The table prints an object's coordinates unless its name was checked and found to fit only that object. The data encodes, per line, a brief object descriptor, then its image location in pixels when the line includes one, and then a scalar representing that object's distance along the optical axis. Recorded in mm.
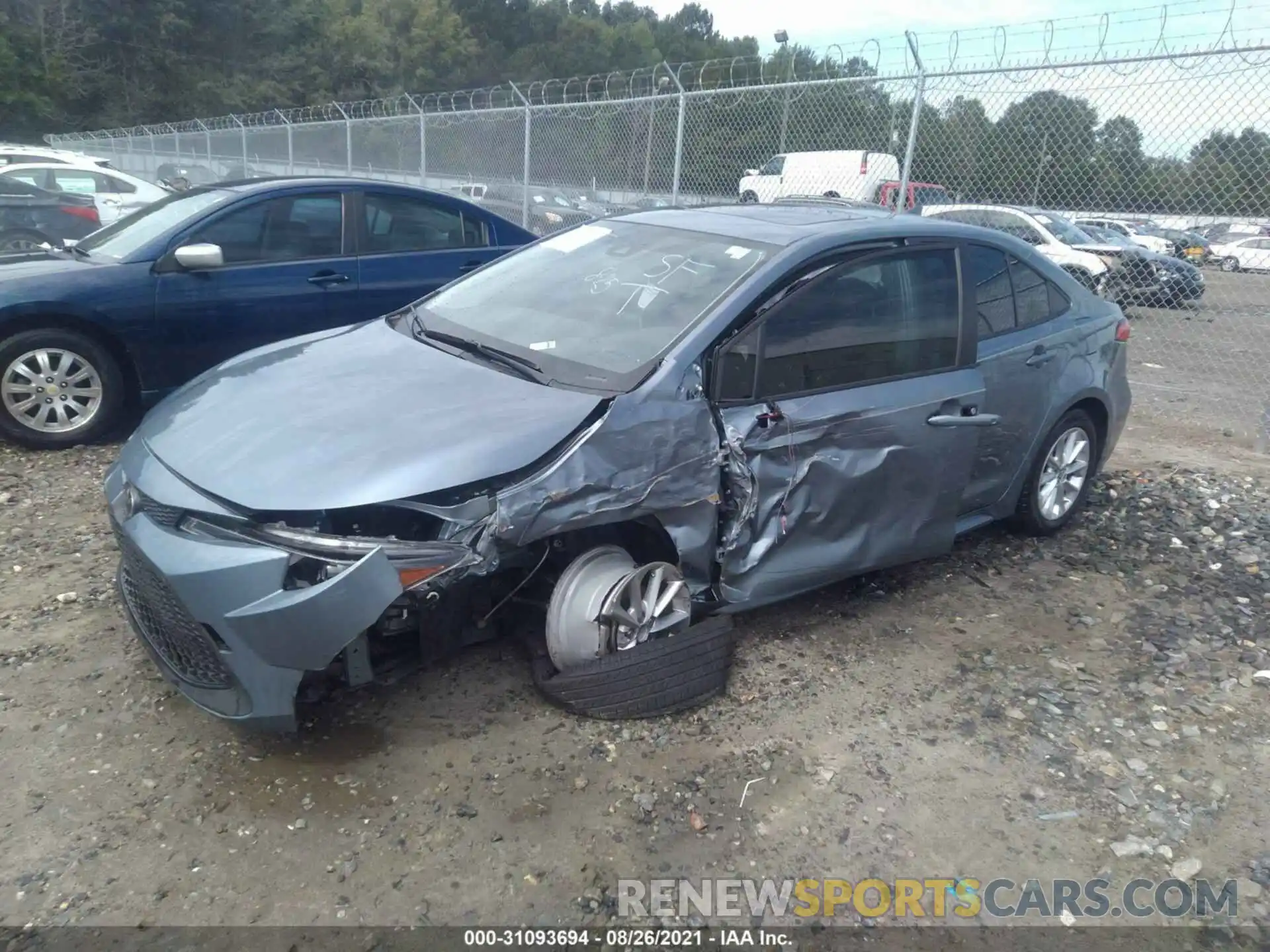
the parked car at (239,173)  19234
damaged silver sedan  2576
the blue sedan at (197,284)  5094
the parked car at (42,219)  9344
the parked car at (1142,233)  8562
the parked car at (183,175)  19703
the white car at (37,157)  15358
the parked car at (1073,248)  8836
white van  8711
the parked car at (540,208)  11219
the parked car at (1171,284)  8289
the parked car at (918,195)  8219
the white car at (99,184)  12203
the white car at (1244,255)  7418
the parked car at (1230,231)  7070
